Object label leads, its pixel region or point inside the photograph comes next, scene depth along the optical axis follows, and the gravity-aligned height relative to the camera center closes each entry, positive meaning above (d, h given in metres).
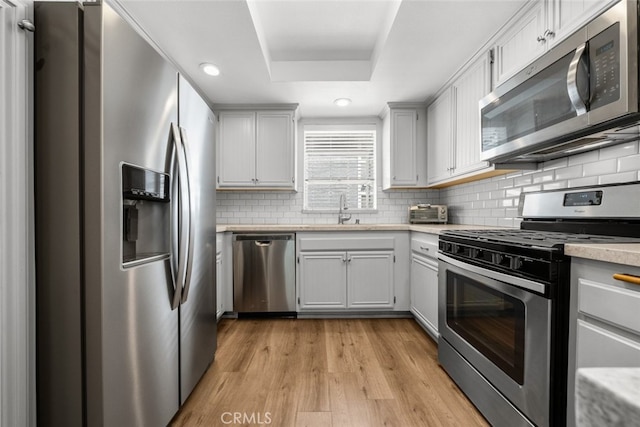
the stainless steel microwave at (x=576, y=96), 1.16 +0.51
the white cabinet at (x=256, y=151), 3.43 +0.63
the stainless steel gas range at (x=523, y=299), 1.18 -0.41
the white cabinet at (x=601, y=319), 0.94 -0.35
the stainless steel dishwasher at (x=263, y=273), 3.02 -0.61
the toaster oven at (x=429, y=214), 3.24 -0.05
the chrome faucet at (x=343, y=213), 3.69 -0.04
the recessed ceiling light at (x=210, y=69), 2.56 +1.16
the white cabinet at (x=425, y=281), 2.45 -0.60
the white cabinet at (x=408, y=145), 3.39 +0.69
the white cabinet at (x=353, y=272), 3.04 -0.60
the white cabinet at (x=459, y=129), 2.33 +0.70
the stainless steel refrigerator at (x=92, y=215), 1.04 -0.02
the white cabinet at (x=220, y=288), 2.85 -0.73
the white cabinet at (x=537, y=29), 1.43 +0.94
